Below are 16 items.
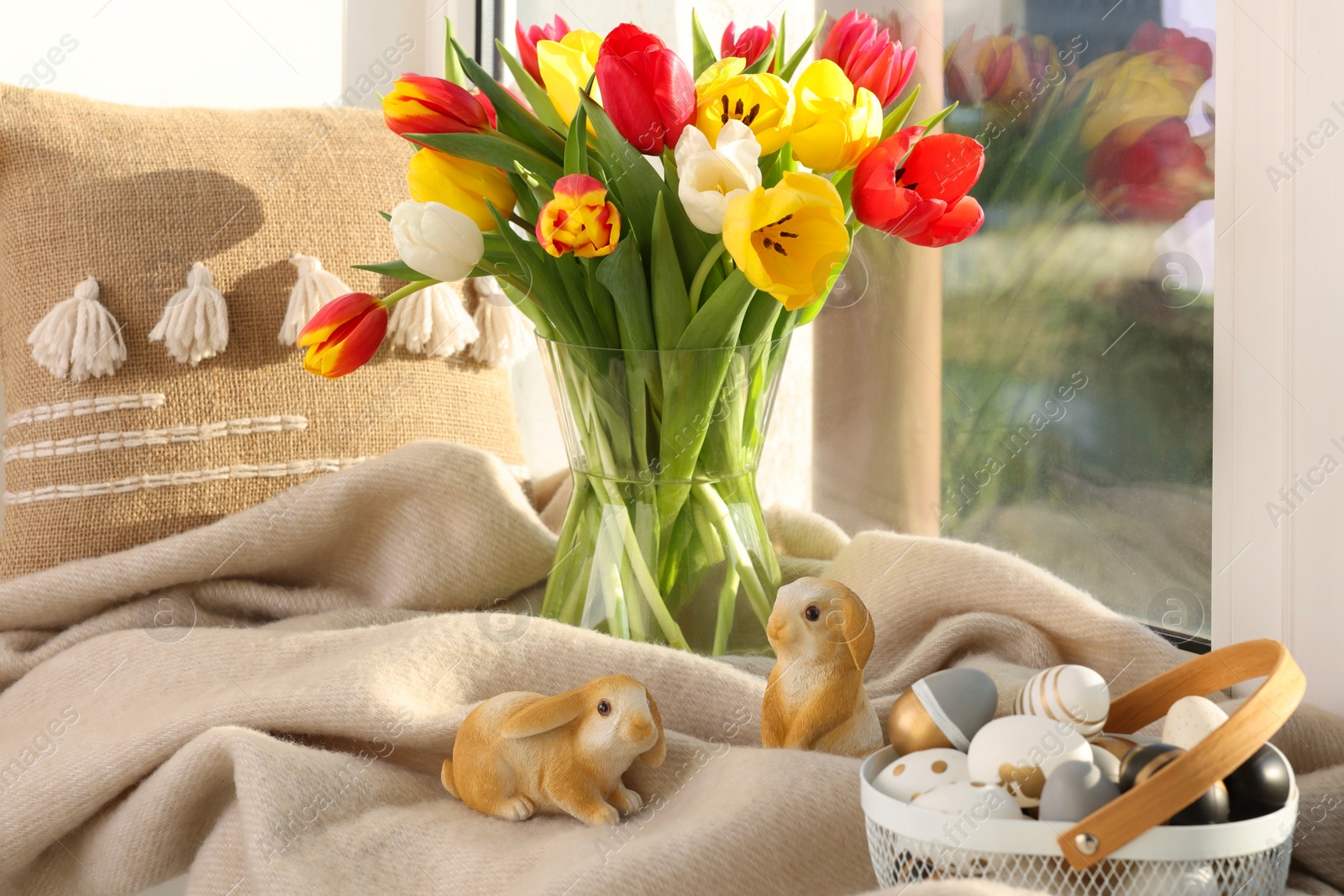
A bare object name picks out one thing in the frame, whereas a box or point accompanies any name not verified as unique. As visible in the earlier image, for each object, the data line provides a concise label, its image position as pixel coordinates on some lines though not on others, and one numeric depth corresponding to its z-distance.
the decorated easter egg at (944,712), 1.75
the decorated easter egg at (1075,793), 1.66
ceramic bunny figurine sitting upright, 1.84
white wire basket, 1.64
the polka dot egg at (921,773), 1.71
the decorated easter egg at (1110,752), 1.69
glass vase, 2.03
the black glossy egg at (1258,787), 1.67
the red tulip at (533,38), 2.09
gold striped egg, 1.73
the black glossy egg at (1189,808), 1.66
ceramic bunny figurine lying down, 1.82
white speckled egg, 1.72
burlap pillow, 2.24
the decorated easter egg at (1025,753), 1.68
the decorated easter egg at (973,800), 1.68
